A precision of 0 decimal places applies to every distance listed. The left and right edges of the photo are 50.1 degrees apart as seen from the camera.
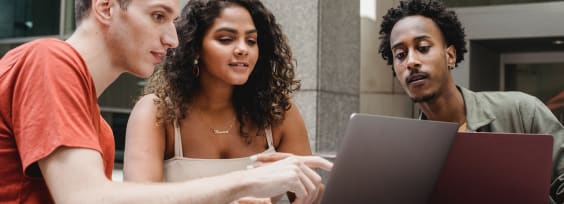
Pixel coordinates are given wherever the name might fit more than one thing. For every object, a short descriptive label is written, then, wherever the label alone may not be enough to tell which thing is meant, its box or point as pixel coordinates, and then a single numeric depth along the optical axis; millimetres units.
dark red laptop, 1367
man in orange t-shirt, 1096
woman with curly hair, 2047
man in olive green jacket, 2000
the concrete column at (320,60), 3826
